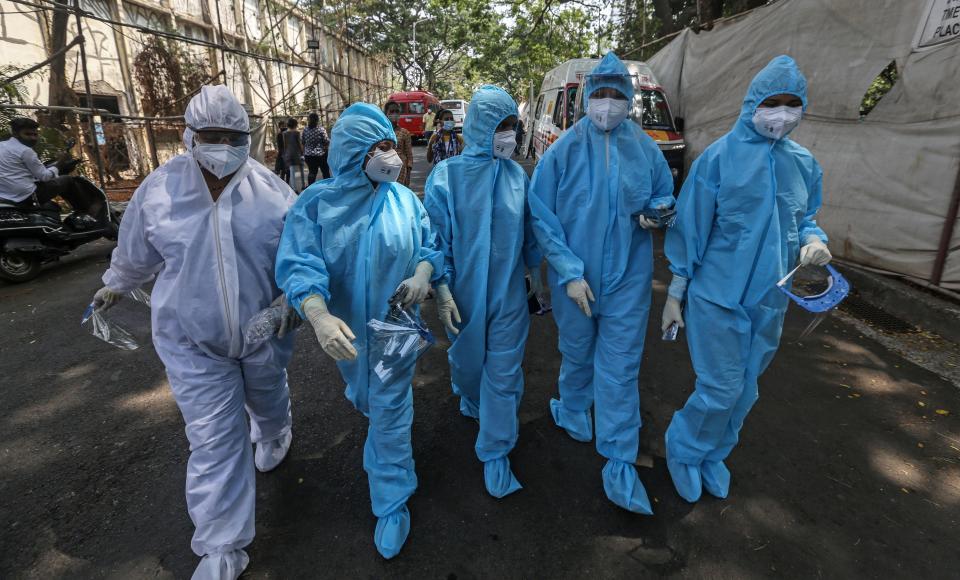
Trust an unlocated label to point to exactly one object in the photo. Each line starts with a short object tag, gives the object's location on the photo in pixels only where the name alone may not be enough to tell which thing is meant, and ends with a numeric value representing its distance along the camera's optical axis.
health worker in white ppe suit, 1.83
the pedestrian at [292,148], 9.71
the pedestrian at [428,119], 20.65
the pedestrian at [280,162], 10.02
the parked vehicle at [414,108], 22.89
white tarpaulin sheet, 4.40
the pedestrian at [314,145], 9.37
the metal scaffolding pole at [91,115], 6.67
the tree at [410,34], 28.47
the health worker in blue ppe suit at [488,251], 2.22
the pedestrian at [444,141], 8.09
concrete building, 9.69
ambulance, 8.57
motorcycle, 5.32
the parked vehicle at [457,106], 24.73
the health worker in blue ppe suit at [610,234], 2.28
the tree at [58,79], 8.14
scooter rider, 5.28
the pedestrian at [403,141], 7.51
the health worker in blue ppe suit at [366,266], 1.82
